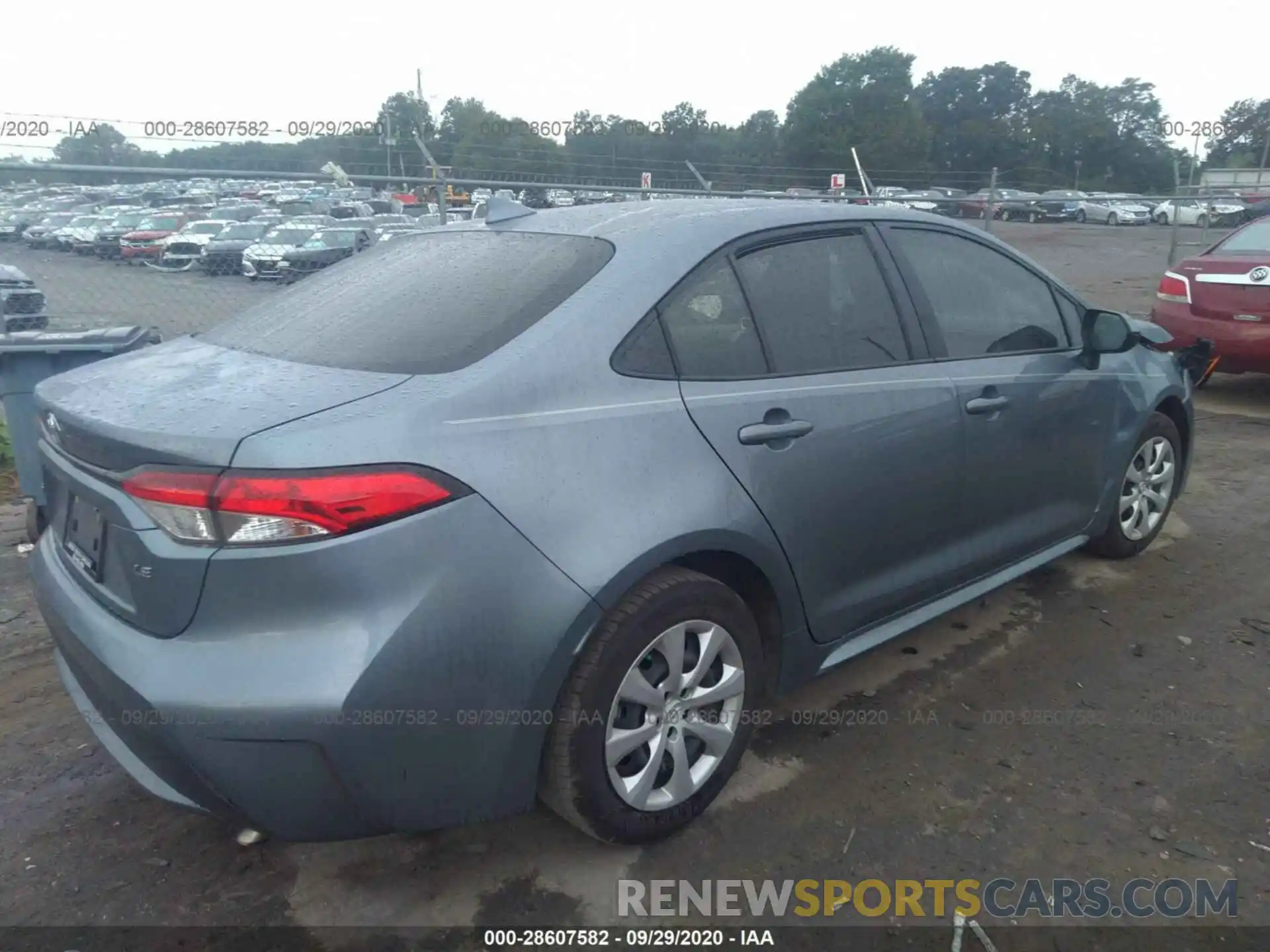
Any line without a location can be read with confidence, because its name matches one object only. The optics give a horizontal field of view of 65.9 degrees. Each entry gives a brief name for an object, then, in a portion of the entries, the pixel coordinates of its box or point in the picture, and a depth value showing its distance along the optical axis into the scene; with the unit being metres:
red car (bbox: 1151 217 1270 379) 7.03
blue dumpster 4.90
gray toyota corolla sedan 1.98
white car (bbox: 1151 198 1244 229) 14.71
